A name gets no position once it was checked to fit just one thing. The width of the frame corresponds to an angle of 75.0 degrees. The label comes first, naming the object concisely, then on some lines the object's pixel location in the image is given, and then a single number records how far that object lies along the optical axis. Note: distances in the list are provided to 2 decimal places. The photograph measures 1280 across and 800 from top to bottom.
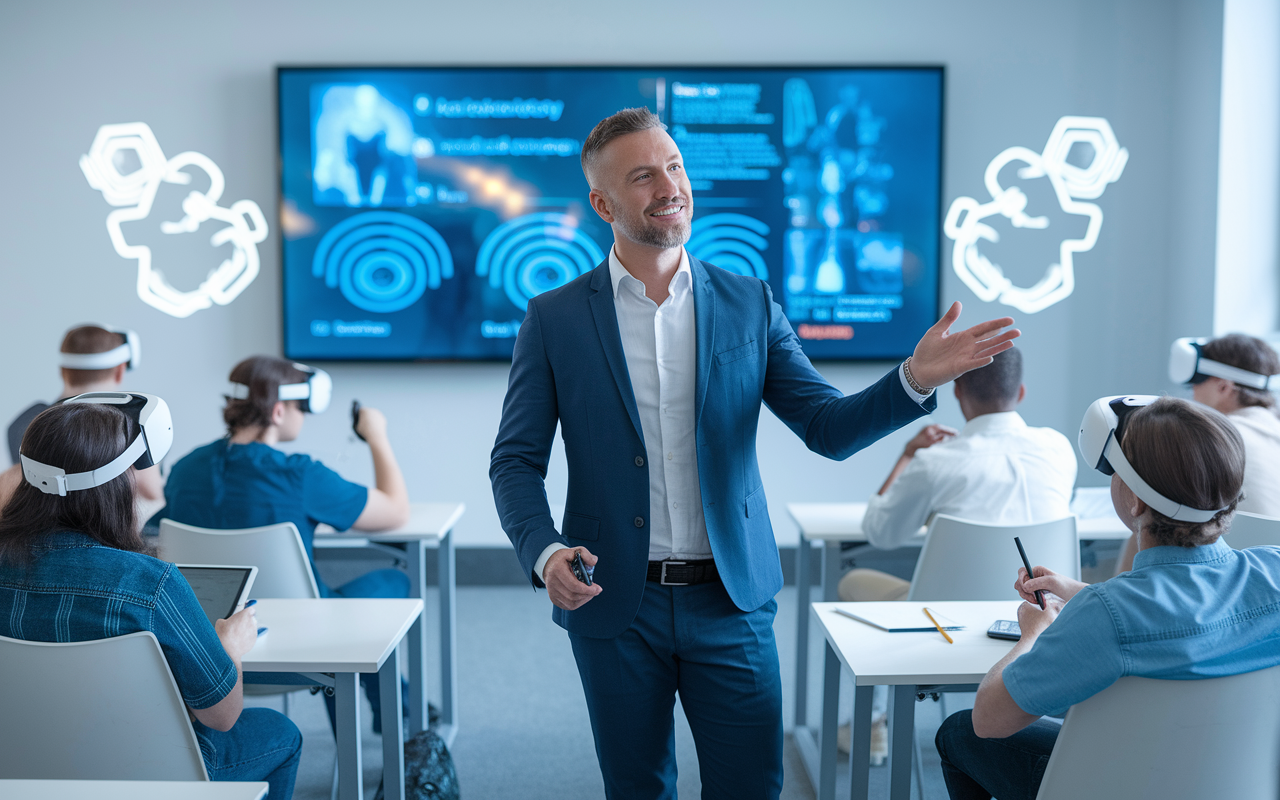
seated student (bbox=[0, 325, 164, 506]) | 2.90
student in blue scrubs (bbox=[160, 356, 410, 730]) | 2.34
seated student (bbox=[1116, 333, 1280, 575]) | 2.27
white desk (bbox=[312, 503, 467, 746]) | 2.72
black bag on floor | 2.28
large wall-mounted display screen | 3.98
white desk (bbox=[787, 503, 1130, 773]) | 2.70
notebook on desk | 1.78
